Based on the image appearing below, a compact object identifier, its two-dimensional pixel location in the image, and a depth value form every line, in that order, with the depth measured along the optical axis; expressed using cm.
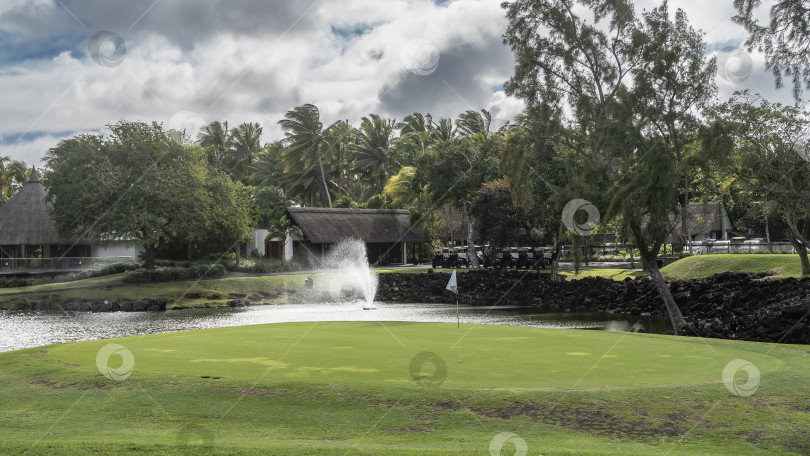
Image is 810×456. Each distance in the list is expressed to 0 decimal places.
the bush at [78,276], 4607
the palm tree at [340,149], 7450
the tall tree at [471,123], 7844
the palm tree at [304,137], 7362
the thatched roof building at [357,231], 5903
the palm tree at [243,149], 8700
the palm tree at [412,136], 7400
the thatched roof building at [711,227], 6846
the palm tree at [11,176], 8244
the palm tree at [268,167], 7925
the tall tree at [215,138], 8706
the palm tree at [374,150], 7769
